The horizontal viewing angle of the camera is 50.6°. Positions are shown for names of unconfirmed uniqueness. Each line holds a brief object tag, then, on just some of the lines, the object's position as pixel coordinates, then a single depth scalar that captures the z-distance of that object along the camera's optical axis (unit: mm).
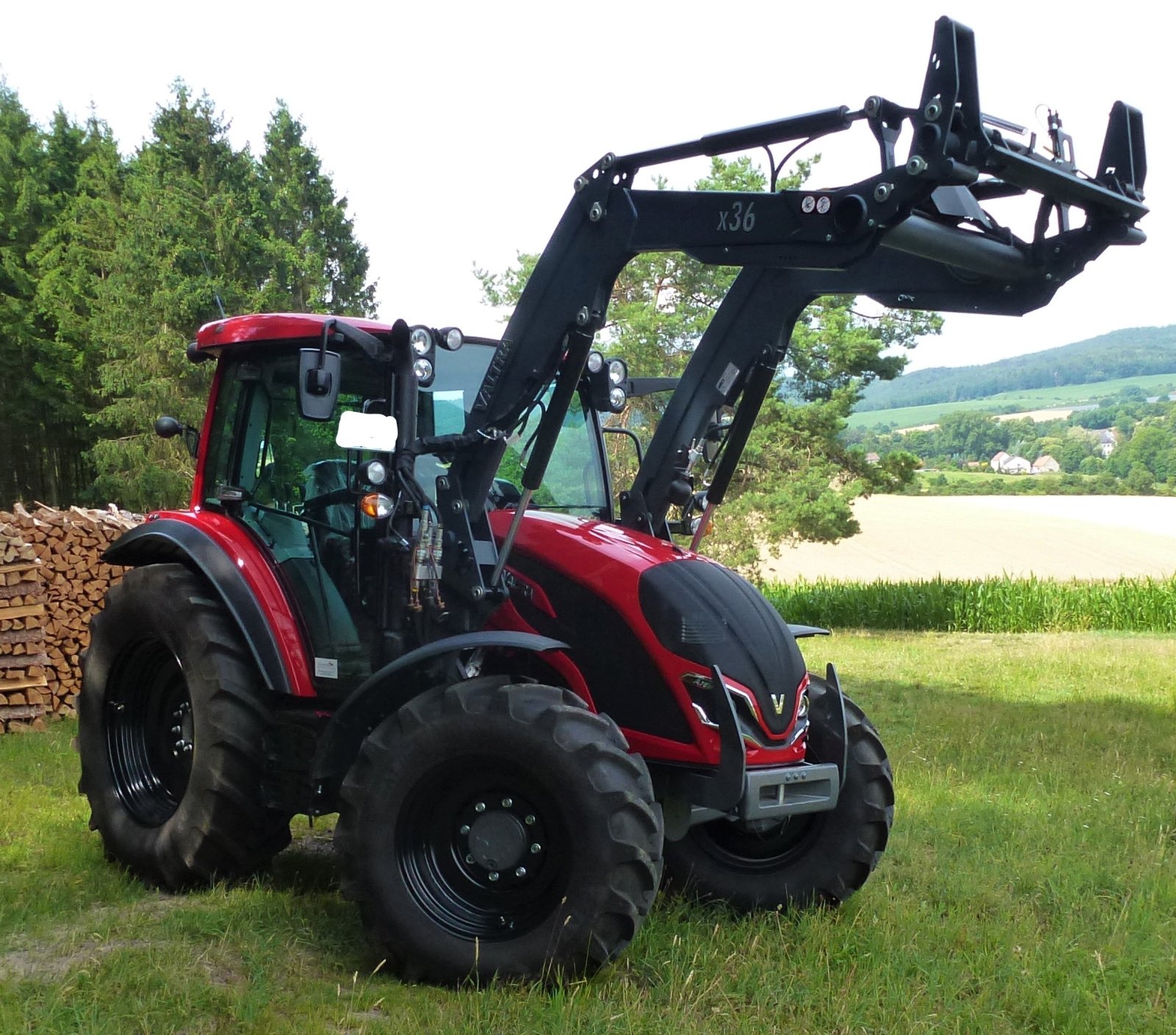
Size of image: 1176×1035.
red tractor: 4078
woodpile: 9234
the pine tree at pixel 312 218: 31234
